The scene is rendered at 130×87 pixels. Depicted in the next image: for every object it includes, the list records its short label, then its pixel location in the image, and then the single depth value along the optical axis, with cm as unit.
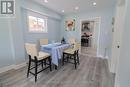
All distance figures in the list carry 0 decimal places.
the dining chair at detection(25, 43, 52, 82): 147
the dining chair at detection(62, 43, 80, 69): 211
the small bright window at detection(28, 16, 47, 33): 250
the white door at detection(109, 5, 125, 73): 166
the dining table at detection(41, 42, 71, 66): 184
